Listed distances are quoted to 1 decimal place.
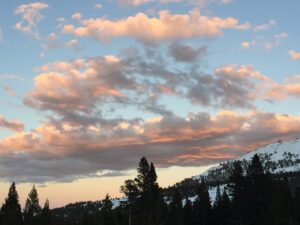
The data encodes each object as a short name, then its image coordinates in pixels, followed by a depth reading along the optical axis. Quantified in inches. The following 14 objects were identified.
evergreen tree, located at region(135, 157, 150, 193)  3506.4
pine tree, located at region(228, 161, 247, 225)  3138.3
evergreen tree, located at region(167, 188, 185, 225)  3767.2
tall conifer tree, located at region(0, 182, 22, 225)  4424.2
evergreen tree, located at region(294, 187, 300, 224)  3275.6
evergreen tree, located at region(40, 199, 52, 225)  4909.0
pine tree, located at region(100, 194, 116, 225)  2299.5
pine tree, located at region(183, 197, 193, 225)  4564.5
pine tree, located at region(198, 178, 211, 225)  4429.1
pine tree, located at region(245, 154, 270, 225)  3068.4
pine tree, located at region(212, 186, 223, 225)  4298.5
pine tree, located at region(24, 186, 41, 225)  4741.6
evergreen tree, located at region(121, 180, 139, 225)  3474.4
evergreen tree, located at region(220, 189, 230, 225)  4183.1
